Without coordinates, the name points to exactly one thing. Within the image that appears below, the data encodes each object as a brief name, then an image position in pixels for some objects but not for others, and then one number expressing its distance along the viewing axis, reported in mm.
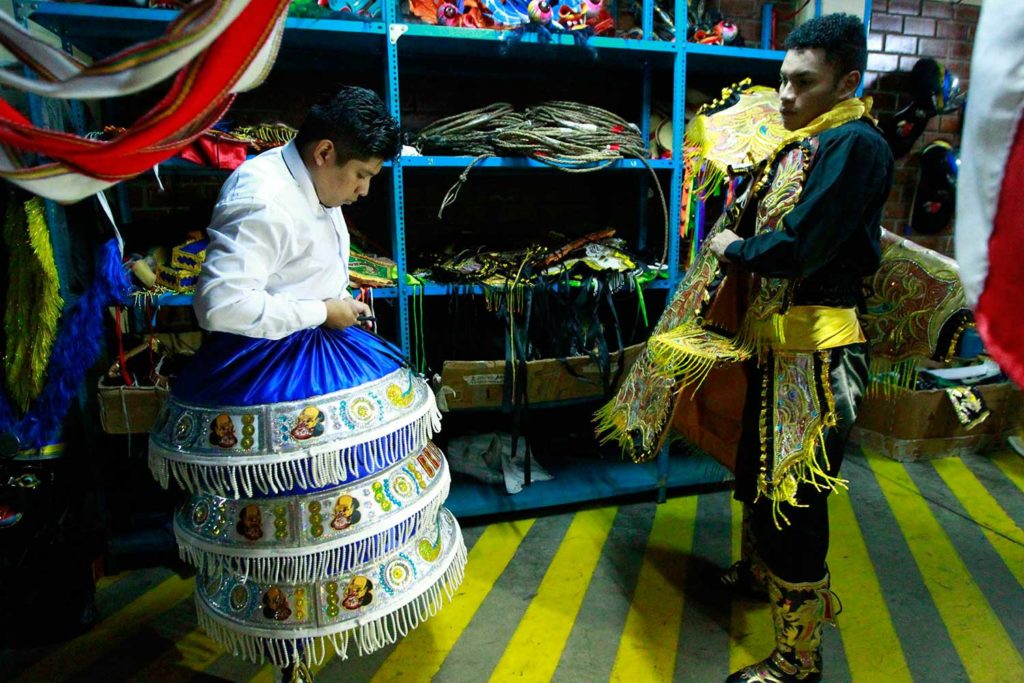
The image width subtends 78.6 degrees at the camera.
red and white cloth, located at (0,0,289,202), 790
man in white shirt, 1273
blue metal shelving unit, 2102
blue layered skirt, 1348
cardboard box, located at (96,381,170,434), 2178
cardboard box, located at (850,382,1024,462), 3215
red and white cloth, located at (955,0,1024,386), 548
